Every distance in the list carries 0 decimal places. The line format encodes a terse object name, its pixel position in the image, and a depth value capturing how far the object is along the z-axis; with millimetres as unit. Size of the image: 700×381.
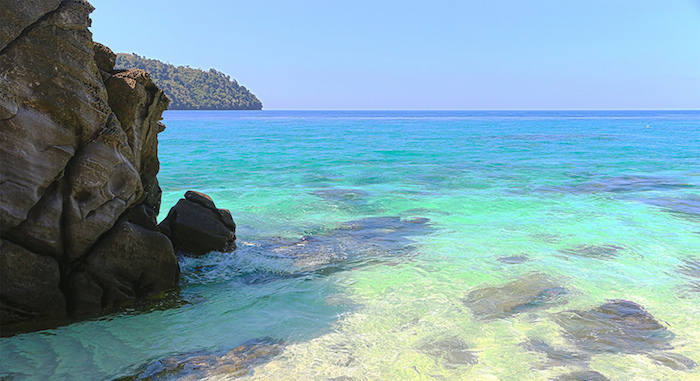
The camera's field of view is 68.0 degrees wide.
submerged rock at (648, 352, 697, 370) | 5260
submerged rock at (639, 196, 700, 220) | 12814
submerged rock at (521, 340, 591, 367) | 5312
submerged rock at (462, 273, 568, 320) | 6672
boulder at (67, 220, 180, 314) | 6230
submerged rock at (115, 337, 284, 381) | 5027
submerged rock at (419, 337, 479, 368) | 5379
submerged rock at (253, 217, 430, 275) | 8750
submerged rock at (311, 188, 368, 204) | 14898
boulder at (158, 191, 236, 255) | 8594
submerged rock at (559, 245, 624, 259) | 9227
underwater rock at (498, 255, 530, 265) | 8805
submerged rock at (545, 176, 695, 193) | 17016
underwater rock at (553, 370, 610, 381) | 4977
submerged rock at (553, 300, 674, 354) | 5652
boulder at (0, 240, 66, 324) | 5590
